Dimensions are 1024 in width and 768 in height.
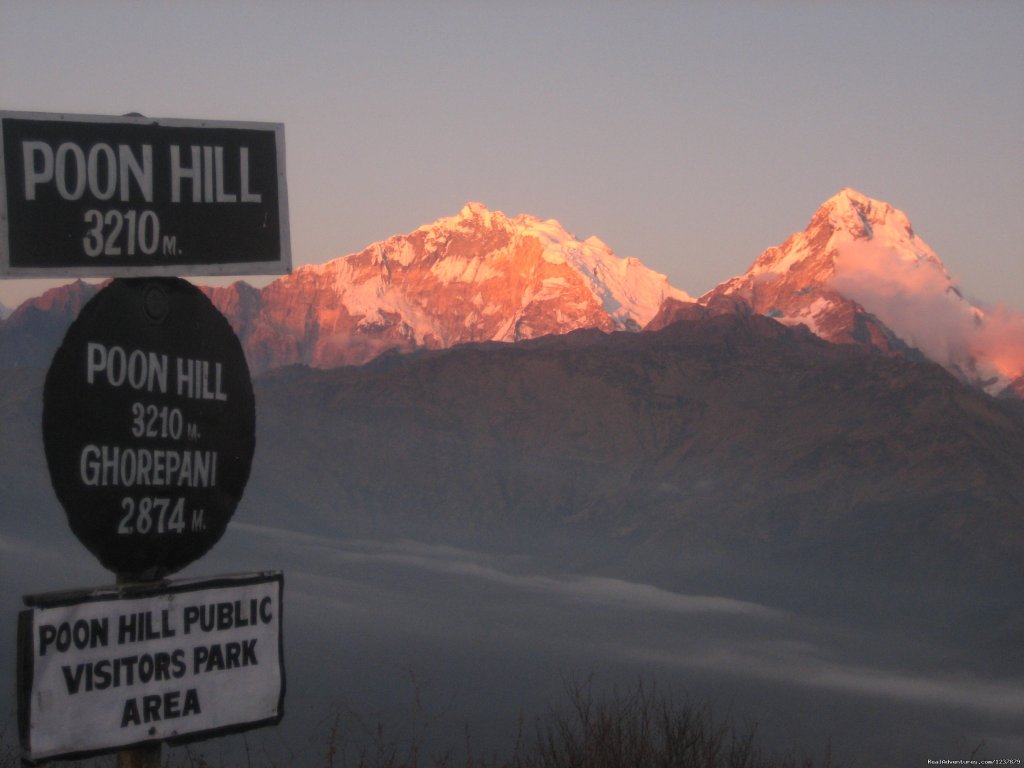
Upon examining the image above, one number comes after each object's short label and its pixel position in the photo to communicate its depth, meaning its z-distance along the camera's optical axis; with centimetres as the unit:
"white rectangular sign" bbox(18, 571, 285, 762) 895
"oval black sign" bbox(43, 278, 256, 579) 954
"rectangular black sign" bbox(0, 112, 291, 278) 961
